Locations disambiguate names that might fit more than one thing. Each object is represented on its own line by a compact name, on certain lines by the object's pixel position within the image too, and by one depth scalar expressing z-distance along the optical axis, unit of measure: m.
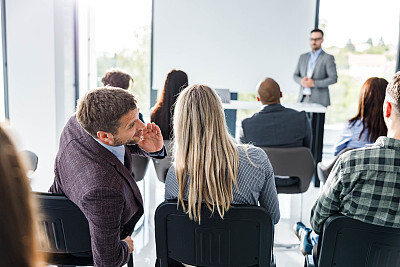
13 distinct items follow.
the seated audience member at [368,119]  2.88
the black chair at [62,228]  1.67
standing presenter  4.55
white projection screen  5.20
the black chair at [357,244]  1.61
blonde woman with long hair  1.75
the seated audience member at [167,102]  3.33
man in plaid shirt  1.63
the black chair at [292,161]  2.76
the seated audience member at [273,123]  2.93
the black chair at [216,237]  1.67
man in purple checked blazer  1.58
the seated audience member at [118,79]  3.23
